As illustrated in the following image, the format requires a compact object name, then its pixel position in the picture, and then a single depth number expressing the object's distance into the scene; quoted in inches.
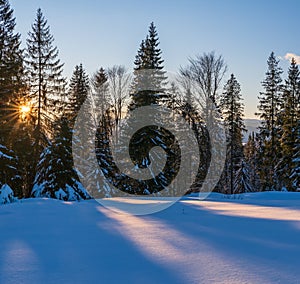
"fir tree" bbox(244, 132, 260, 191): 1553.9
